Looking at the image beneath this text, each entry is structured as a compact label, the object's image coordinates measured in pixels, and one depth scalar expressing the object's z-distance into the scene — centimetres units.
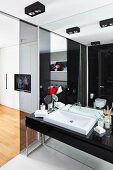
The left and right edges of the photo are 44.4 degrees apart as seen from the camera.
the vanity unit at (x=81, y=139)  146
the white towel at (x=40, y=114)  216
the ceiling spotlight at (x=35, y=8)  165
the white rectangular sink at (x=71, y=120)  171
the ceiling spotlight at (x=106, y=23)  181
